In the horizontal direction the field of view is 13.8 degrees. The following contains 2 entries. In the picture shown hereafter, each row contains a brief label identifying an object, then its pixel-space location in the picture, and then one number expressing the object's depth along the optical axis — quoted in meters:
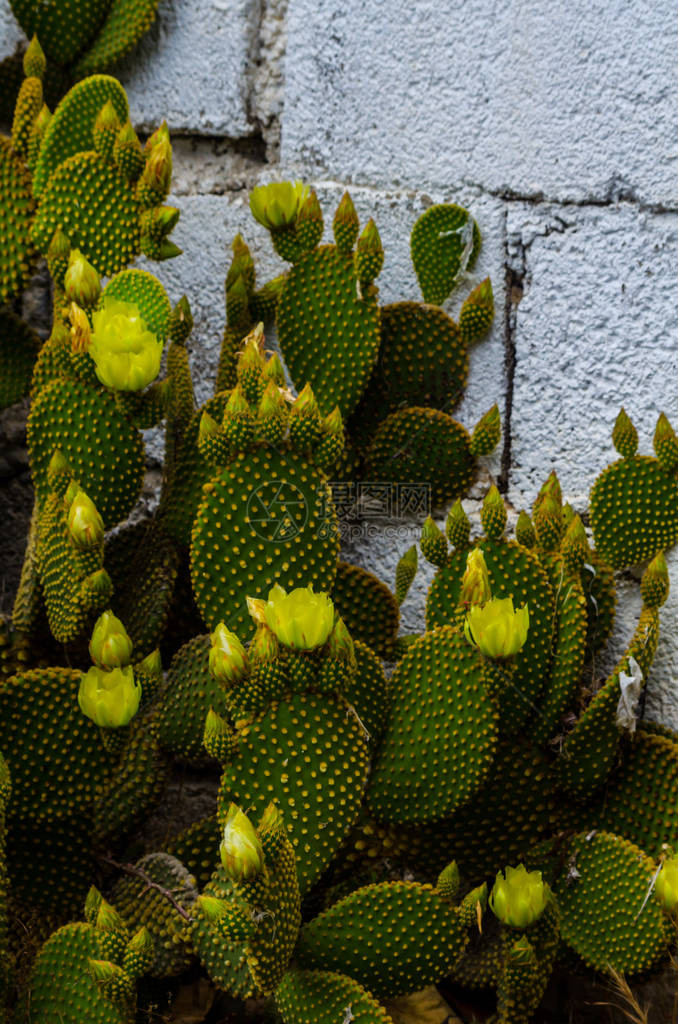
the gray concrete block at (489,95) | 1.93
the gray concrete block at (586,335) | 1.92
